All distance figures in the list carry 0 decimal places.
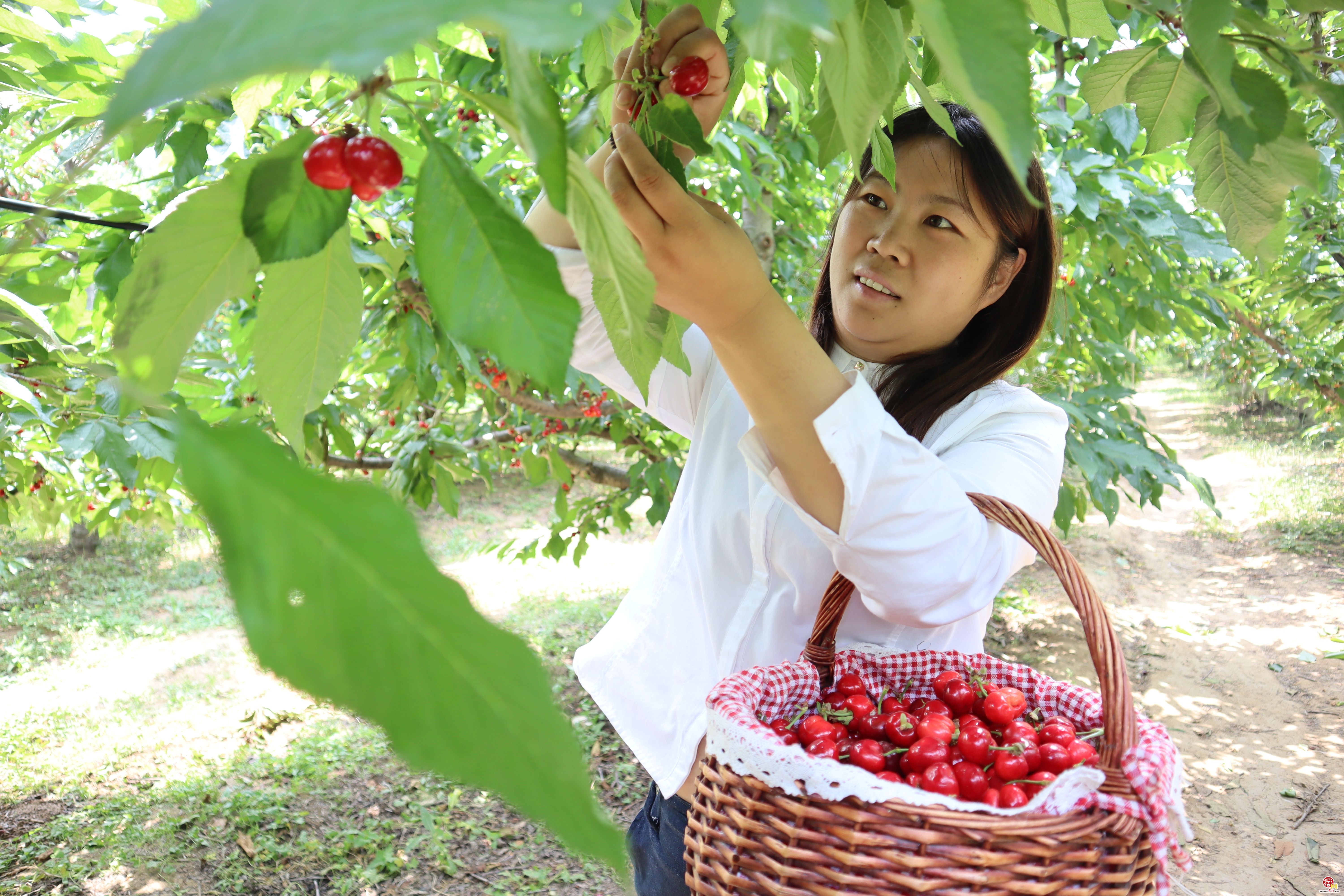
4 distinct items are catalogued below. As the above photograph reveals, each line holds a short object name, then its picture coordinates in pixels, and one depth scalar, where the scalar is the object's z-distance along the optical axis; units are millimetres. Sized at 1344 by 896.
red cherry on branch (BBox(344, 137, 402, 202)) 392
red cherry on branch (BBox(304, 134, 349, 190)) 375
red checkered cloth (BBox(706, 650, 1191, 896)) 808
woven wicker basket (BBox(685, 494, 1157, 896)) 760
